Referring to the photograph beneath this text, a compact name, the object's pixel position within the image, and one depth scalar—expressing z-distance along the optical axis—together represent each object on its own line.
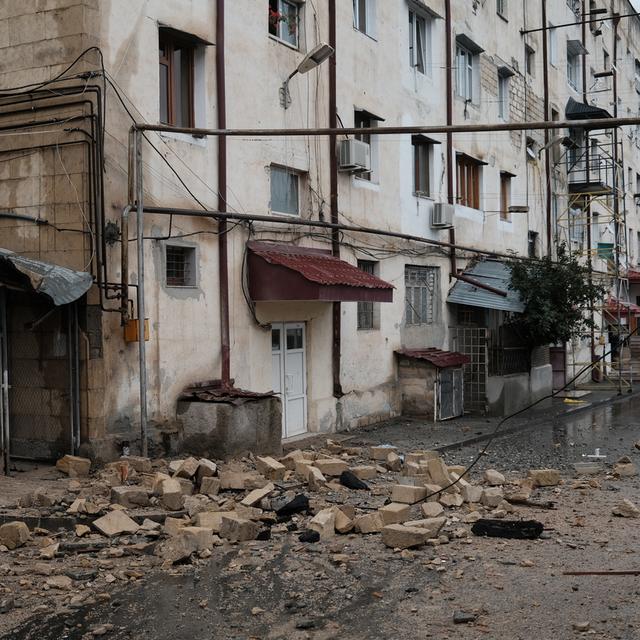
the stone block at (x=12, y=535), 7.45
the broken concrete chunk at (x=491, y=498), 9.15
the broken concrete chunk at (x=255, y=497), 8.98
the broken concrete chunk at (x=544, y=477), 10.40
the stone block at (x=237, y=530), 7.78
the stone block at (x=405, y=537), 7.48
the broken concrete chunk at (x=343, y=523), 8.02
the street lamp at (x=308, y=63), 13.34
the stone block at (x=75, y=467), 10.48
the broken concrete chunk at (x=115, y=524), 7.98
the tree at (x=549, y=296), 19.83
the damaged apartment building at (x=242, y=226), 11.01
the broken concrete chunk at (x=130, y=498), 9.04
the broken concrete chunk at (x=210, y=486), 9.70
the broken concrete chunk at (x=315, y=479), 9.99
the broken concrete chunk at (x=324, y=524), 7.93
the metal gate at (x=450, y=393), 17.91
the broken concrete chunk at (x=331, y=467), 10.59
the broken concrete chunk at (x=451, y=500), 9.10
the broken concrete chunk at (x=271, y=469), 10.43
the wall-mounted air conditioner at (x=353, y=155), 15.70
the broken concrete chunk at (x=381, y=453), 12.27
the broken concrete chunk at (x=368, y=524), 8.01
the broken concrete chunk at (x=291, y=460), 10.95
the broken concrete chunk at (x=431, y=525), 7.74
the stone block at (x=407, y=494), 9.10
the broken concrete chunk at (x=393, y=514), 8.13
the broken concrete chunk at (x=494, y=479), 10.44
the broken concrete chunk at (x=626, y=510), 8.74
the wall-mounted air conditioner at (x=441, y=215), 19.28
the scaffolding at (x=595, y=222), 28.01
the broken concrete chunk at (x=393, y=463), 11.55
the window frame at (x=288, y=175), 14.28
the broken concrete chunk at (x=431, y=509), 8.51
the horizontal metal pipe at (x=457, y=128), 8.20
